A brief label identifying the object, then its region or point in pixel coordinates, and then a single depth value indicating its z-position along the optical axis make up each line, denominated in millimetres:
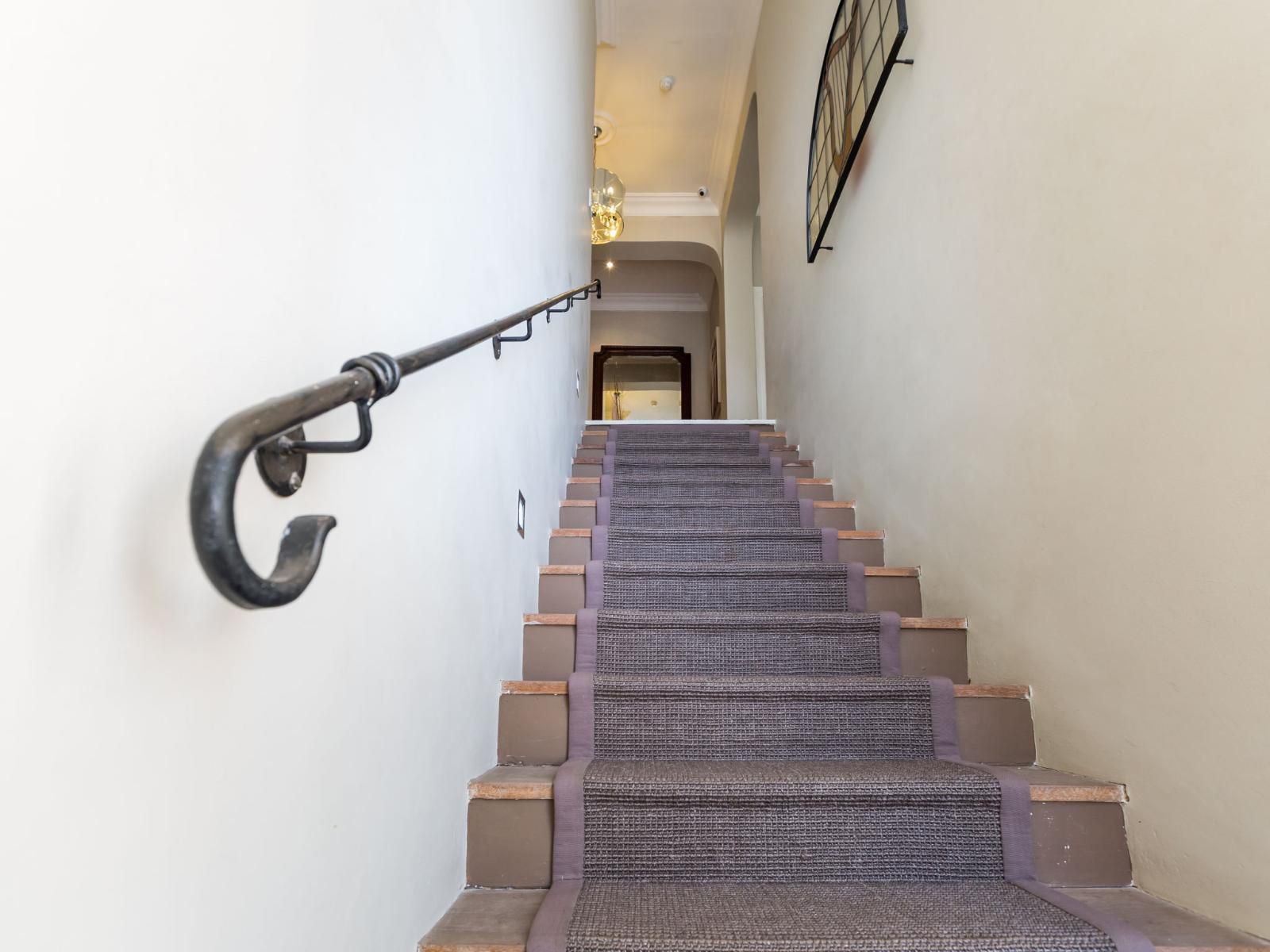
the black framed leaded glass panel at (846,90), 2703
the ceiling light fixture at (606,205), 6410
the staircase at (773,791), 1284
